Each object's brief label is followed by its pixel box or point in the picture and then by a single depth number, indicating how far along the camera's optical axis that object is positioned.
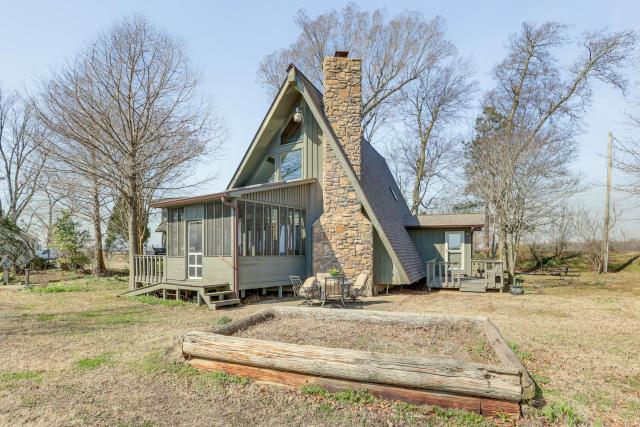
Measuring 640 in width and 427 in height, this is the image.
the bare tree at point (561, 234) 22.70
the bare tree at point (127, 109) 13.40
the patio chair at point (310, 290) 9.85
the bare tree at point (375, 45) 21.92
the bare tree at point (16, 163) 24.77
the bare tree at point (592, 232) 21.66
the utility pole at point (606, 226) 21.00
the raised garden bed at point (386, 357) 3.51
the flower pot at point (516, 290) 12.69
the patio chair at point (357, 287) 10.00
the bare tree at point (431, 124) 24.14
